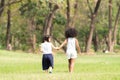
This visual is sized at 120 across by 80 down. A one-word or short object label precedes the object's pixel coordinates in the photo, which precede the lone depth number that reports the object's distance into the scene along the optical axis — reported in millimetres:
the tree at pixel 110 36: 61819
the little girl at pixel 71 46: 18906
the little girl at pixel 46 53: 20078
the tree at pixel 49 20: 53812
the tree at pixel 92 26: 54406
